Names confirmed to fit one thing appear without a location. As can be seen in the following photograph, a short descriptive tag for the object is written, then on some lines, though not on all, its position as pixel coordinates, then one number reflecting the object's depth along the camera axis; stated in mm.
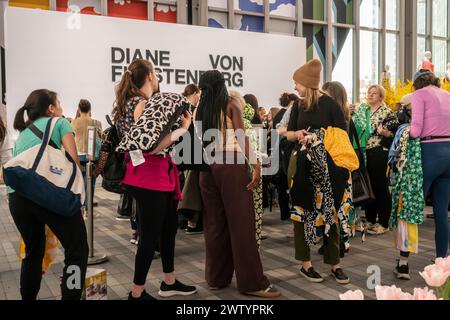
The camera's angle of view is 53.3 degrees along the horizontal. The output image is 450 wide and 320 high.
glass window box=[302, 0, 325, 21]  11805
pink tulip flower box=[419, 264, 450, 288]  939
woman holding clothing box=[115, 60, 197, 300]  2588
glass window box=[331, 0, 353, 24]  12211
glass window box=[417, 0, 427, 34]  13752
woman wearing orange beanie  3133
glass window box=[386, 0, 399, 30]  13078
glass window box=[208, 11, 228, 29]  10609
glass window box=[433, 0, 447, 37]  14086
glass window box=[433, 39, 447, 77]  14086
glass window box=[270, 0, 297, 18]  11305
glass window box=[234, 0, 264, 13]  10914
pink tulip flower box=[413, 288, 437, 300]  792
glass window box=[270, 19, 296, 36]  11342
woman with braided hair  2879
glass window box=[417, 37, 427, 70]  13672
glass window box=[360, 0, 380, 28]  12664
